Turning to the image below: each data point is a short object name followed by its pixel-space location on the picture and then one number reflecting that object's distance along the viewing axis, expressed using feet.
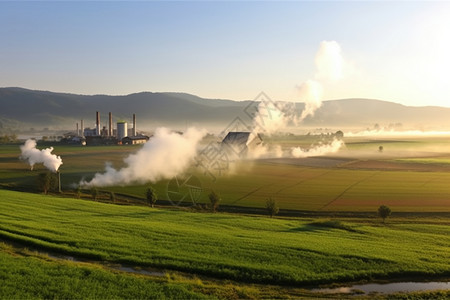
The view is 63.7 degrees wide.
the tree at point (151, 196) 183.42
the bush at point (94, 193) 206.80
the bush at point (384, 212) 153.17
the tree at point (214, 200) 176.82
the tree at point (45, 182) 221.66
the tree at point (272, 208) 164.25
